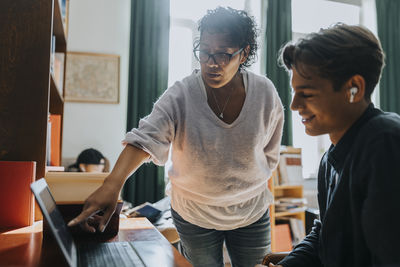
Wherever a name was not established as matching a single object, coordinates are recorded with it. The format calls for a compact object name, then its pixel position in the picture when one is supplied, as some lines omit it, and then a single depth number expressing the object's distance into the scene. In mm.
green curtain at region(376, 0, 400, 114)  4715
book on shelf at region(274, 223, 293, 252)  3570
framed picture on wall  3689
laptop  746
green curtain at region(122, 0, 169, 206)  3689
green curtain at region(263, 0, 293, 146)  4152
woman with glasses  1326
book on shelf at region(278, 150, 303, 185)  3631
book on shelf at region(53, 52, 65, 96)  2418
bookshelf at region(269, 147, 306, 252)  3398
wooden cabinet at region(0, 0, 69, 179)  1383
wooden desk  855
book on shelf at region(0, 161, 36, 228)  1236
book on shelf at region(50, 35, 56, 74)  2189
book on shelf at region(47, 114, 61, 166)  2309
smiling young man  685
